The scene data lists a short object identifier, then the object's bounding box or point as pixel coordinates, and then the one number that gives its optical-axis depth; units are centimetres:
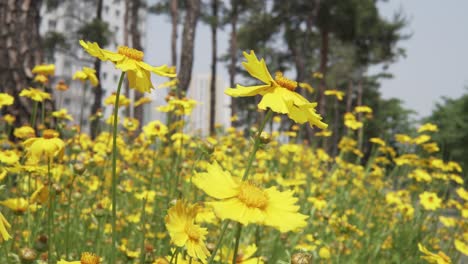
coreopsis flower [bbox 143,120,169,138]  159
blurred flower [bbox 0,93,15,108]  65
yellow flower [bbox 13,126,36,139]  63
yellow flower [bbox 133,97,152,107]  163
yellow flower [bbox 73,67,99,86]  66
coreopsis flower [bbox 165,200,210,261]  32
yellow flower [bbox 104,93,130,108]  151
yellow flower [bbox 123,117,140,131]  173
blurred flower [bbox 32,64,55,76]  158
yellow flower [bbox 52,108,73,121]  177
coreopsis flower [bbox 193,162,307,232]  30
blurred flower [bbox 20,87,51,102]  146
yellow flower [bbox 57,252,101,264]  32
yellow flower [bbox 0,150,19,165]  58
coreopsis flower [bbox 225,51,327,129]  34
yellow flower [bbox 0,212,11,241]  31
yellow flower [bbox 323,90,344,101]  213
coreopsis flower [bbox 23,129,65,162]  43
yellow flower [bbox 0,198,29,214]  48
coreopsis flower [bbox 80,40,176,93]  34
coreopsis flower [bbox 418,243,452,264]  50
